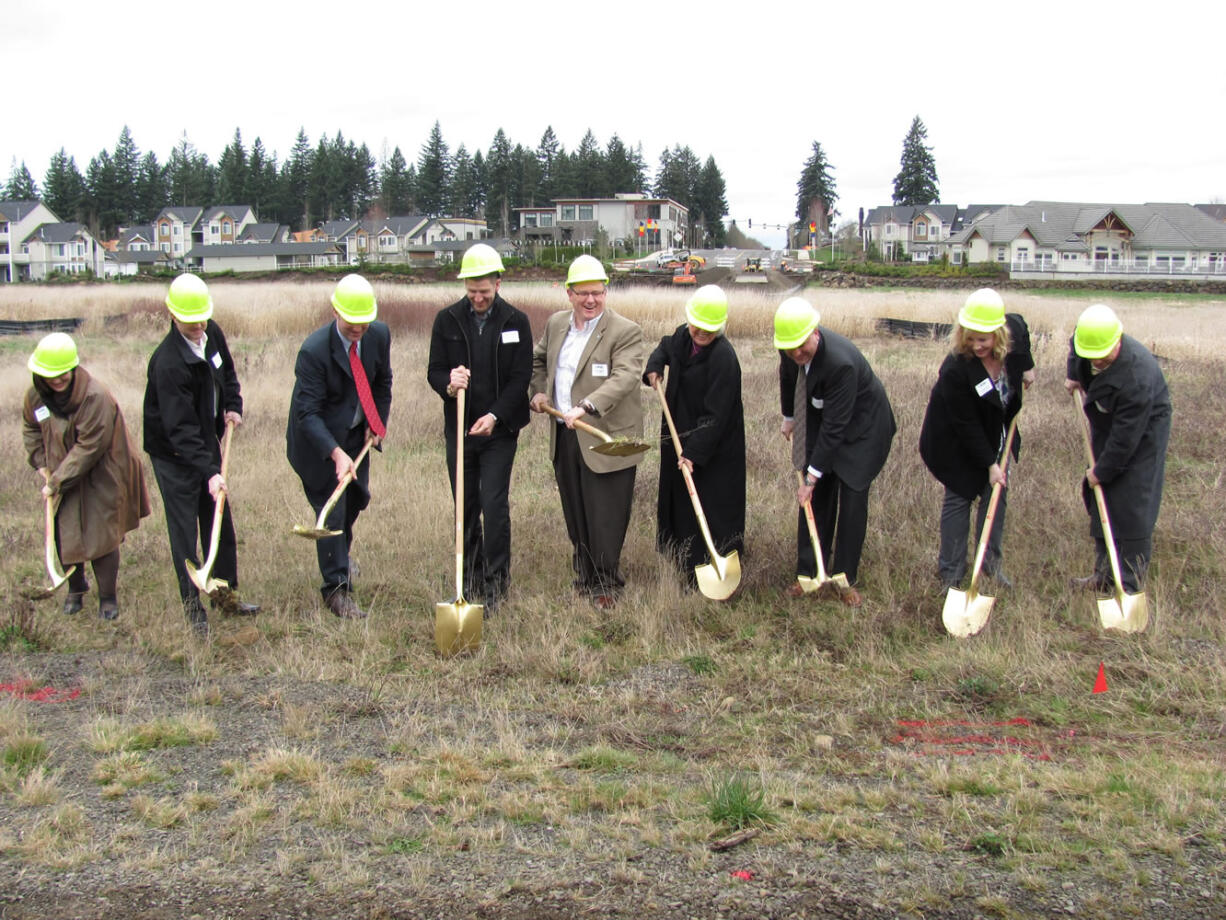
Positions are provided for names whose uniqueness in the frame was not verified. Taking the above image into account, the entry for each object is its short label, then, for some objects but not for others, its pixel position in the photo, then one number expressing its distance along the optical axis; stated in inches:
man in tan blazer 211.3
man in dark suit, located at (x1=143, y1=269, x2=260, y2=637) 199.9
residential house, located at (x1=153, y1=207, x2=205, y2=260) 3250.5
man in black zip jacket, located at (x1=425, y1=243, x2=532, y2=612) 213.3
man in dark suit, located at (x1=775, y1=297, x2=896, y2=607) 207.5
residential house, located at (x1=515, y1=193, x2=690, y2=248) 3038.9
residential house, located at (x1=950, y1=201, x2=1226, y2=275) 2242.9
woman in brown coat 207.3
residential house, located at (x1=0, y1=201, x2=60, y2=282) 2847.0
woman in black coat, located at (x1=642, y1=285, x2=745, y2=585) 214.2
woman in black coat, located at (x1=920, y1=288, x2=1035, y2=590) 202.4
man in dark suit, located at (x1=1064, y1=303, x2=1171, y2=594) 199.6
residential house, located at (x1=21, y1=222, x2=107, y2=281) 2861.7
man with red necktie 209.8
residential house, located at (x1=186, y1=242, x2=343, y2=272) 2790.4
